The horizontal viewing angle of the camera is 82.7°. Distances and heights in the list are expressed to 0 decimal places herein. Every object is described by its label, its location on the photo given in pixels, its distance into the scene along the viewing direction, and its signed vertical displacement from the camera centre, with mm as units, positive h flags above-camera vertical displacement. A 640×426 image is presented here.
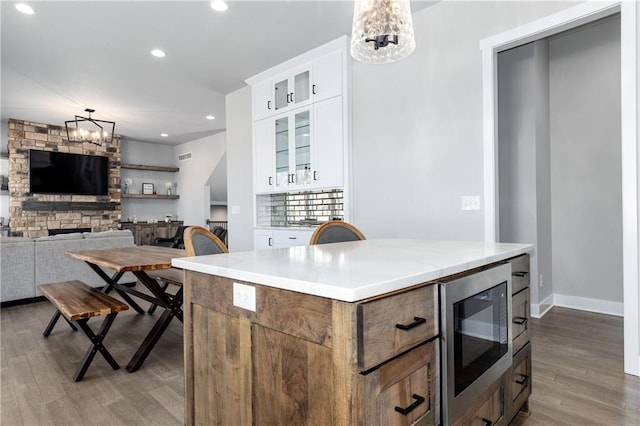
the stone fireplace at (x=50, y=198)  6828 +353
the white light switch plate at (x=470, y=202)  2876 +70
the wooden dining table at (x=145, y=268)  2453 -362
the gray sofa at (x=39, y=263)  3967 -546
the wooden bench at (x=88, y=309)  2295 -612
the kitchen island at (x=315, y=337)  868 -348
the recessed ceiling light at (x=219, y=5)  3068 +1787
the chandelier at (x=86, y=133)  5814 +1331
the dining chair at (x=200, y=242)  1676 -139
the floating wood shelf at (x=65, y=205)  6938 +210
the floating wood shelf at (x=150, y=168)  8530 +1150
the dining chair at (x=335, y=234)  2195 -135
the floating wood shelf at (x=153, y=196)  8405 +442
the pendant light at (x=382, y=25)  1705 +896
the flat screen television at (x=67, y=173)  7047 +865
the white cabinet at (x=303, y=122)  3742 +1037
